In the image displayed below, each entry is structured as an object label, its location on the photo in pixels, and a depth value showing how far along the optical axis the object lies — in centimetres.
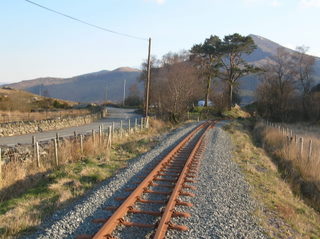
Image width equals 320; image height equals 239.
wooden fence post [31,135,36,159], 1226
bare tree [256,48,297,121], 5222
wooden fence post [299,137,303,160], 1617
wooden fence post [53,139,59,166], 1197
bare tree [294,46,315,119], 6309
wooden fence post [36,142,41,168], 1146
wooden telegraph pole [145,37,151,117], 3141
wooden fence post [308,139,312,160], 1522
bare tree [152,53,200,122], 3797
